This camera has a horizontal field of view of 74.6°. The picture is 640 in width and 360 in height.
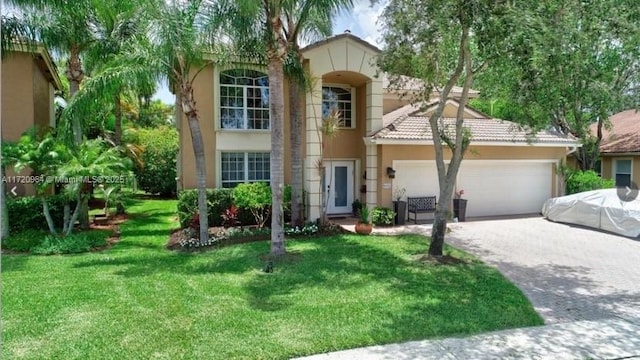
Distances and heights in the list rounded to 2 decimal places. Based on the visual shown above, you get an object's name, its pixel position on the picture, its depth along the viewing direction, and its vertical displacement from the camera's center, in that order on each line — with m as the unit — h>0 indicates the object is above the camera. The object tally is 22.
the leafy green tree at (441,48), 9.02 +3.07
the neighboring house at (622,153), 22.44 +0.89
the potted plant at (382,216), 16.30 -1.77
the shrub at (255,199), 15.09 -1.00
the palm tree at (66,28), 13.20 +5.12
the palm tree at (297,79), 12.94 +3.19
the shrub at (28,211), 14.82 -1.41
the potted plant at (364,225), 14.70 -1.90
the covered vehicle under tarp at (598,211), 14.43 -1.56
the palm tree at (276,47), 10.87 +3.26
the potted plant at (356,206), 18.29 -1.57
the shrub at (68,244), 12.69 -2.26
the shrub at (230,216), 15.37 -1.67
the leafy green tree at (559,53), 8.22 +2.43
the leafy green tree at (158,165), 29.38 +0.46
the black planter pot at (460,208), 17.53 -1.58
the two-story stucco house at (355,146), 16.48 +1.05
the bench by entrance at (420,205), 17.30 -1.45
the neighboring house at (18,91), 16.16 +3.19
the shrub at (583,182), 19.83 -0.59
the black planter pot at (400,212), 16.83 -1.66
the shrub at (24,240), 13.05 -2.19
